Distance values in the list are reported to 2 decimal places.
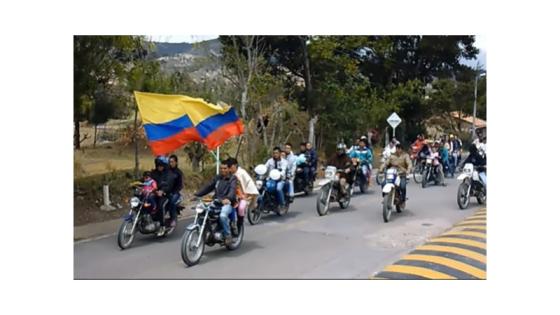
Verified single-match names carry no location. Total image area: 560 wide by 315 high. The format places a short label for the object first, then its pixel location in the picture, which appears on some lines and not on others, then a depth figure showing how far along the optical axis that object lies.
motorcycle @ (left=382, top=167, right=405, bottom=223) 8.52
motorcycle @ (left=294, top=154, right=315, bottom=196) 10.57
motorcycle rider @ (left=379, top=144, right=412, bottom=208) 8.80
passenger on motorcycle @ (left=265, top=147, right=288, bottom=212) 8.95
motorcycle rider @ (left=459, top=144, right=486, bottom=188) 8.89
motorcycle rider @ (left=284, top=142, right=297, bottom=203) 9.22
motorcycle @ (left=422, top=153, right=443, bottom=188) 11.61
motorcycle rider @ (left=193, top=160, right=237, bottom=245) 6.56
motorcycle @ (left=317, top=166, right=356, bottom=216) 9.09
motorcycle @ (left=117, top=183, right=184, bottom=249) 7.00
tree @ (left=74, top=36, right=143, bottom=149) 6.83
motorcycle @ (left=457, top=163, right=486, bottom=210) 9.39
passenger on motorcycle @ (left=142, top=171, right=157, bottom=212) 7.30
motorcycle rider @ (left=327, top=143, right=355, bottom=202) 9.48
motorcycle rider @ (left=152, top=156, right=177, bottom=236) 7.50
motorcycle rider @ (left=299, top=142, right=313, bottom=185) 10.62
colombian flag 7.58
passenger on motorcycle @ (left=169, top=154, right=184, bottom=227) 7.65
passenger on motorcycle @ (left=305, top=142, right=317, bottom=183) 10.66
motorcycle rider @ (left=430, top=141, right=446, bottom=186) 10.23
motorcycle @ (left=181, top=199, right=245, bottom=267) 6.20
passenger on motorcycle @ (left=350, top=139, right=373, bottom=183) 10.42
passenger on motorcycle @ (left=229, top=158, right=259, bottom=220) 6.77
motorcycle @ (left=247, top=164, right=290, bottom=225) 8.66
